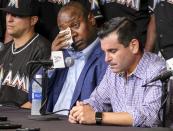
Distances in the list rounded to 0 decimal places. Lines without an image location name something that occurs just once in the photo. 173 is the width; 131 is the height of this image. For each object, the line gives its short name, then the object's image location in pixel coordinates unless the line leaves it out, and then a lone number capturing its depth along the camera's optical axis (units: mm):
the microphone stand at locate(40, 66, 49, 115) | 4717
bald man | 5570
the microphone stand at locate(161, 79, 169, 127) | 4061
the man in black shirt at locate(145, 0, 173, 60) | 5464
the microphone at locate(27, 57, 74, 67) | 4744
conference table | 4071
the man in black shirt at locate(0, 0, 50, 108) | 6245
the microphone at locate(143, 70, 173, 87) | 4025
